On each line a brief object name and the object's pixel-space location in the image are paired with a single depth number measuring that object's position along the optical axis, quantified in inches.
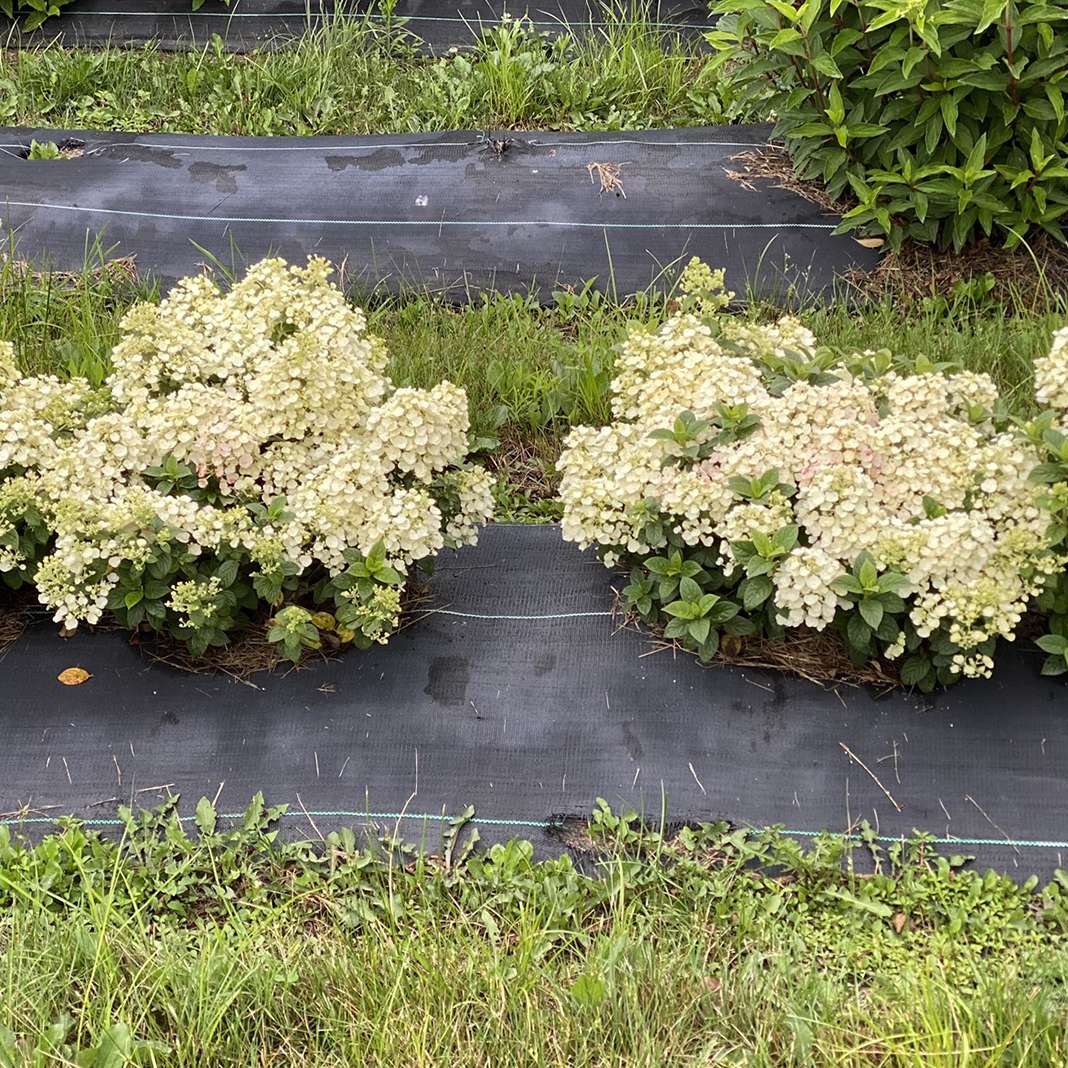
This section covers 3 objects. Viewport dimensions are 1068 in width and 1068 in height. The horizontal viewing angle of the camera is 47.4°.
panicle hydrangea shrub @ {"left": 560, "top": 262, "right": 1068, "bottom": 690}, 90.1
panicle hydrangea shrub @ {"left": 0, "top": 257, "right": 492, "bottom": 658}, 95.6
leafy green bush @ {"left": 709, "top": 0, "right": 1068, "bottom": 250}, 137.5
